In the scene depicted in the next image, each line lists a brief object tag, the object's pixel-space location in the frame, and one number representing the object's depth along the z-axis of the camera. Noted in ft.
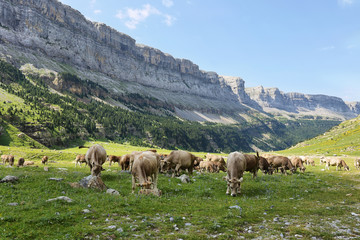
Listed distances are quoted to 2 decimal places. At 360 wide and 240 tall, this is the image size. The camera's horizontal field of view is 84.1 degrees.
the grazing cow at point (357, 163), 133.92
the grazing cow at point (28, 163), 127.65
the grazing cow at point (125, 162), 104.53
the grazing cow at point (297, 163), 123.21
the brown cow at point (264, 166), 104.01
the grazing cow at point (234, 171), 58.29
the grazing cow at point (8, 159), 120.14
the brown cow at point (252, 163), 82.58
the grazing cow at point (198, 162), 125.53
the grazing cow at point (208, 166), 121.61
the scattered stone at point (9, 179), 55.66
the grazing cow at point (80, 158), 138.31
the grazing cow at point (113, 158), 145.12
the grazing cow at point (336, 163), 133.47
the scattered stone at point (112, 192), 52.49
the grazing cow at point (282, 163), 111.22
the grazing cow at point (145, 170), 53.11
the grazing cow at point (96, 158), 65.00
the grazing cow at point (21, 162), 115.85
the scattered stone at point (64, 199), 42.17
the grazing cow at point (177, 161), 83.30
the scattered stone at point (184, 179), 70.89
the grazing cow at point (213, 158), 137.23
